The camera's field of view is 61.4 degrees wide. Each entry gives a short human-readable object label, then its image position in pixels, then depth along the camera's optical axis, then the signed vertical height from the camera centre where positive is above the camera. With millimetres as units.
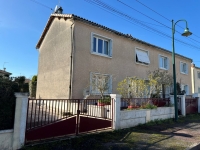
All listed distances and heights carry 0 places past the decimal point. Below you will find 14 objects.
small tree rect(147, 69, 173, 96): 13942 +1166
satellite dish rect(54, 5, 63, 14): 17766 +8543
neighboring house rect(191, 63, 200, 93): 34766 +2974
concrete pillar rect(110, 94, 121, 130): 8789 -951
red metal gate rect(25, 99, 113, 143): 7714 -1550
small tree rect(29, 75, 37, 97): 22675 +375
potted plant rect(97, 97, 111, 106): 10052 -623
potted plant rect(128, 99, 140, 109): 10925 -802
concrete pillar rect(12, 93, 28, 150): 5699 -1023
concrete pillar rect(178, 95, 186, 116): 14742 -1181
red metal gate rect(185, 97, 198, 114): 16031 -1233
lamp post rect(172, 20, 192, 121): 12469 +3105
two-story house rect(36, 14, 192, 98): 13477 +3304
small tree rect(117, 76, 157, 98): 12088 +289
